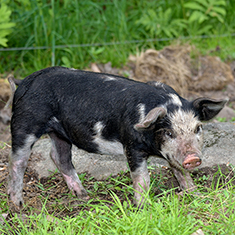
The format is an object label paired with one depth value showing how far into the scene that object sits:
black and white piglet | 5.91
